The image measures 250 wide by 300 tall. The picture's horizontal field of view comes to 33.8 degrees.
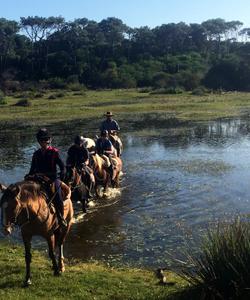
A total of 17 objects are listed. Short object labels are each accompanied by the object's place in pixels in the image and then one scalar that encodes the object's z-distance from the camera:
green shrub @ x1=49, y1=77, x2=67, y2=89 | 63.14
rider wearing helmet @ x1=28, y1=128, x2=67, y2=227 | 7.48
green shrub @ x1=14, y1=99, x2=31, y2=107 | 43.59
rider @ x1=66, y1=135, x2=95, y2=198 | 11.69
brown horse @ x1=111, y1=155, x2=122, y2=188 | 14.22
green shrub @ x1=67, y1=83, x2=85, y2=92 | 59.80
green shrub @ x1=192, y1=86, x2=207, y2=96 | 49.84
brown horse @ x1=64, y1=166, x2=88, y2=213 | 11.51
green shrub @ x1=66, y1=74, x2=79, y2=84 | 66.02
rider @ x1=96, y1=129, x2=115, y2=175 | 14.58
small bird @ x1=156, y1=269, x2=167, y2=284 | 7.26
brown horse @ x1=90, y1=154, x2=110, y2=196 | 13.42
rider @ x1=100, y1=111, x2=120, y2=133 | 16.78
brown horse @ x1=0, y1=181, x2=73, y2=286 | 6.22
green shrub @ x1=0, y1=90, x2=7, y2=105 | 45.44
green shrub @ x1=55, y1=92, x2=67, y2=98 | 50.52
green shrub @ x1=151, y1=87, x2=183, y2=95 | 51.73
